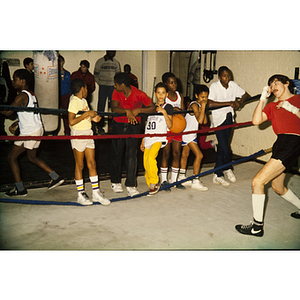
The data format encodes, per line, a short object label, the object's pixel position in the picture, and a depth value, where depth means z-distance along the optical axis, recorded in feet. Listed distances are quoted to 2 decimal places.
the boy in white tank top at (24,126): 12.86
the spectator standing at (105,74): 24.20
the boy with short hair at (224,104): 14.40
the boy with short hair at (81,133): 11.50
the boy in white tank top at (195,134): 13.55
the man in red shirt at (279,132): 9.65
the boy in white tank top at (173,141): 13.24
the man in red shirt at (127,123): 12.47
